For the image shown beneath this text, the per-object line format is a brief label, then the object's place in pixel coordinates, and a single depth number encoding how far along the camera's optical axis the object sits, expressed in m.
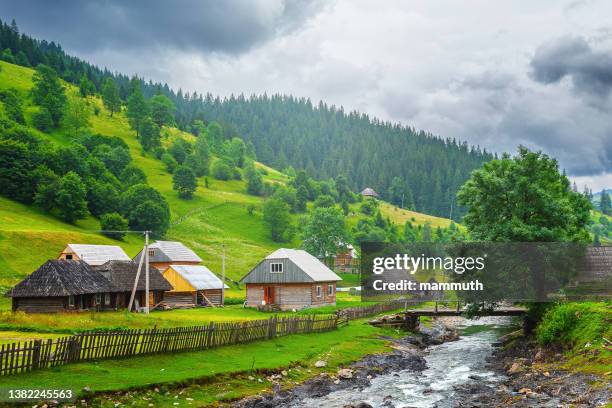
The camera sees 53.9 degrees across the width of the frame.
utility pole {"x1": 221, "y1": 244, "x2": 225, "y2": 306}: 73.79
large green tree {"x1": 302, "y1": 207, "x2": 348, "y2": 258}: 131.75
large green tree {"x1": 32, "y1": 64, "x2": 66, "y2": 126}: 167.88
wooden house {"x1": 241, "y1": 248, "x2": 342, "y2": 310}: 70.81
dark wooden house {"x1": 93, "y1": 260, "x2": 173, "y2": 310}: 61.47
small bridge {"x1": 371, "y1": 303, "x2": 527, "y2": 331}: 54.28
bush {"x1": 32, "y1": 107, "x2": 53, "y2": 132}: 161.50
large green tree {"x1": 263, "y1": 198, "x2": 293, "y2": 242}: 147.88
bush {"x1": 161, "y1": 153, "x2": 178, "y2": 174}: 176.99
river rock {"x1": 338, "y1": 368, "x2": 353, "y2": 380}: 33.78
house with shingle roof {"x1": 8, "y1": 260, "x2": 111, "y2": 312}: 52.53
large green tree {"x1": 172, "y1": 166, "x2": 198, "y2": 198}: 158.62
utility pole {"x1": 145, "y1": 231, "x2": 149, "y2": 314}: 56.34
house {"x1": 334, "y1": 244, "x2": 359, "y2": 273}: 141.38
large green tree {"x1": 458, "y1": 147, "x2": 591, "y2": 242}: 42.72
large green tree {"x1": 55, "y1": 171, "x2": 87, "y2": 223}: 106.69
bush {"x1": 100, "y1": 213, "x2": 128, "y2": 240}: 107.25
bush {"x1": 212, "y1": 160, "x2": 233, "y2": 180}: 194.25
